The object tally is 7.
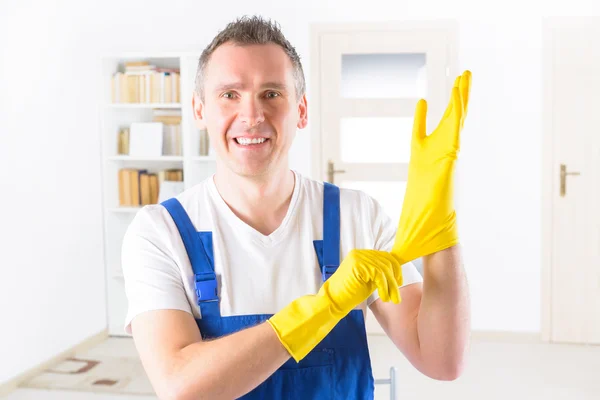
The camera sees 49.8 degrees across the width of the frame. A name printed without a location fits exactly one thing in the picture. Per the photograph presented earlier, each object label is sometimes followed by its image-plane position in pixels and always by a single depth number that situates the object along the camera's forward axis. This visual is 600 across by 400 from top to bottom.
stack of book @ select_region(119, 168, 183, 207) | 4.30
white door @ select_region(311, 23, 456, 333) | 4.20
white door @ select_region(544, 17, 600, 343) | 4.03
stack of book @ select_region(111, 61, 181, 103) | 4.20
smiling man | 1.00
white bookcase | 4.16
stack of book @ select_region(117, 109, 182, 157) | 4.24
